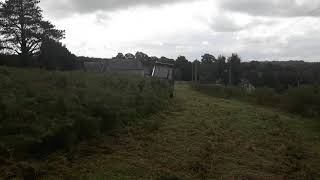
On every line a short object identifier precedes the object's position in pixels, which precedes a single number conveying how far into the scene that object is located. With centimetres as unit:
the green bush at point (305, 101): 1274
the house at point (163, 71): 1966
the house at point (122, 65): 3097
